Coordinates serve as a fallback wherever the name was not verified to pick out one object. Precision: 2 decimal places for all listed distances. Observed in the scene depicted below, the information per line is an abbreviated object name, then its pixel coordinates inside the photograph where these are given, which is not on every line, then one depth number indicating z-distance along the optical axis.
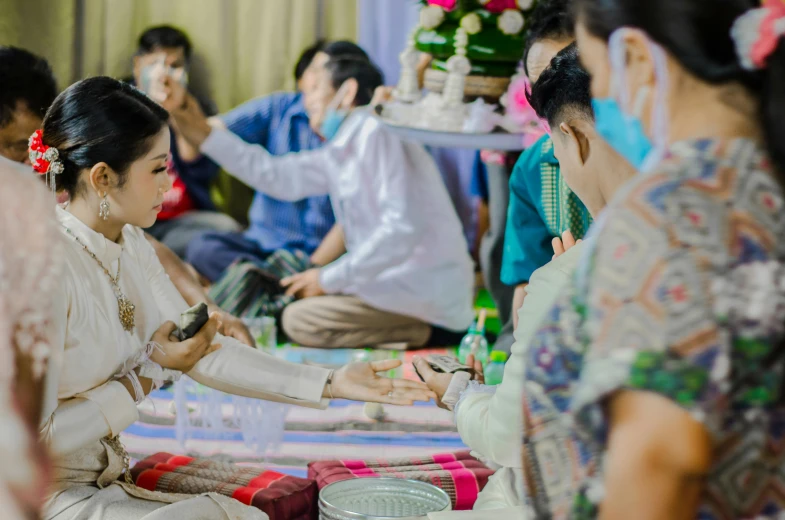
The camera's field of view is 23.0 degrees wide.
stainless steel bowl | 2.93
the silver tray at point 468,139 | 3.69
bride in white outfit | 2.81
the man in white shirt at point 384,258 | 4.46
